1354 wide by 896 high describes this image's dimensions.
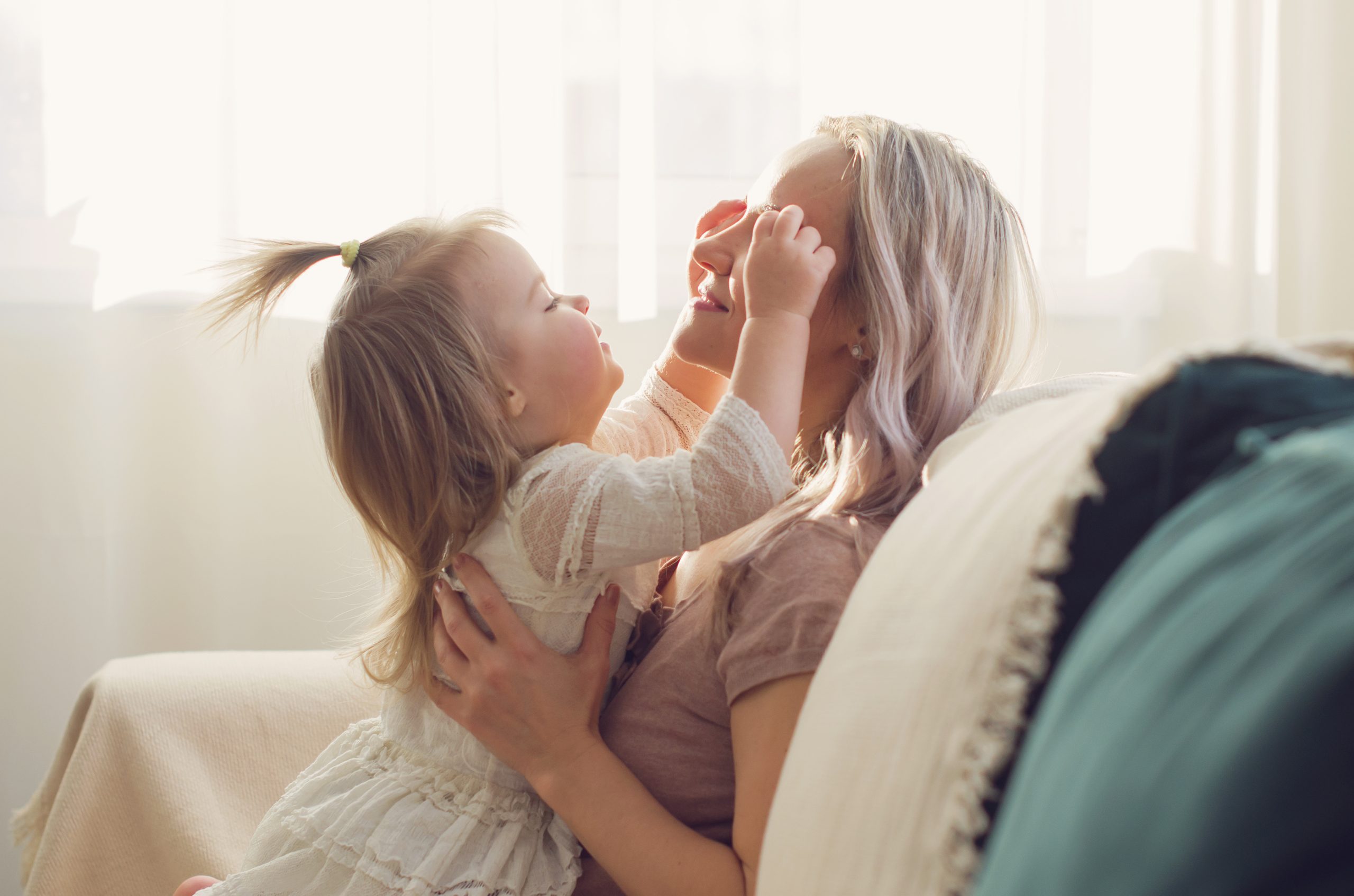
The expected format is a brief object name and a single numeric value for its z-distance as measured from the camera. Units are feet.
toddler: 2.86
